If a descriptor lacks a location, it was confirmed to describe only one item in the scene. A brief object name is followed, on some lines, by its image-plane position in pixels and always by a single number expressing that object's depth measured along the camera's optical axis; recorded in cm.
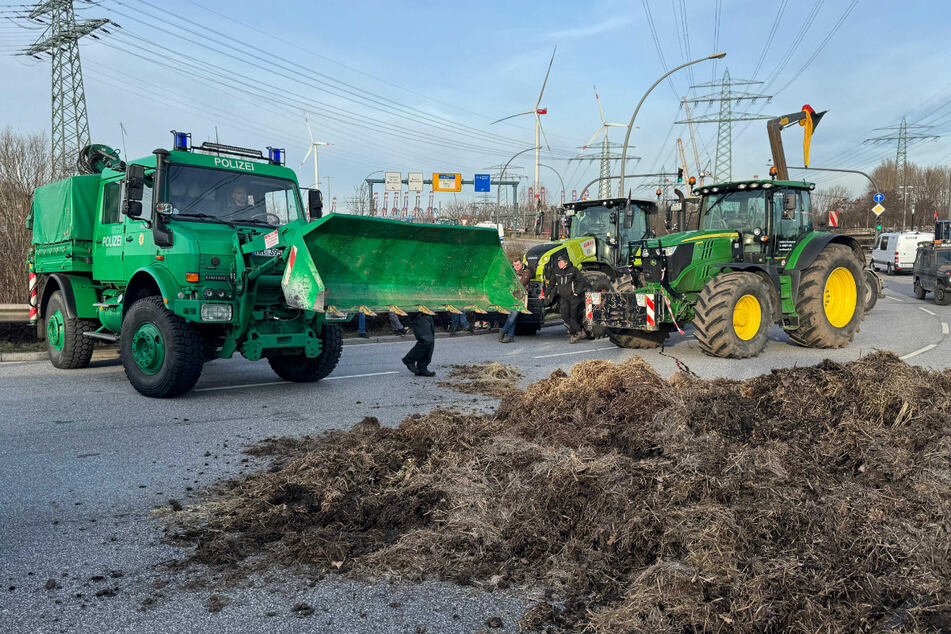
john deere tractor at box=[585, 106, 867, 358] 1210
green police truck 793
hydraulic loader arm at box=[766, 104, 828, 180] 1716
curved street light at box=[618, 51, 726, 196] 2213
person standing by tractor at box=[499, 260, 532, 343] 1431
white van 3812
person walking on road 951
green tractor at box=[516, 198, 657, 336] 1514
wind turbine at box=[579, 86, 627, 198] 4378
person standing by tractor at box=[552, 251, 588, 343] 1422
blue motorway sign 4322
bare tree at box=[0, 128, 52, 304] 1449
